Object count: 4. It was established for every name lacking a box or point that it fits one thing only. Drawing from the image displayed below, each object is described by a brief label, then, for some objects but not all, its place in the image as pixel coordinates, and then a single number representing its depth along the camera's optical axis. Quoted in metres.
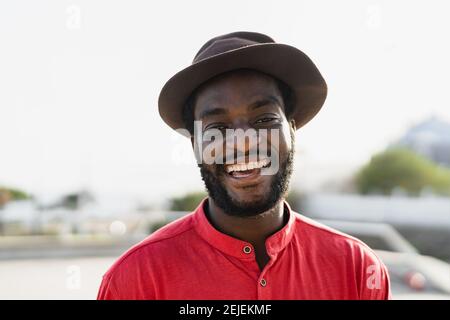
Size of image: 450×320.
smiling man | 1.81
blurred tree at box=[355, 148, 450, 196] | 21.69
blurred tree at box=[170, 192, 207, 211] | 16.44
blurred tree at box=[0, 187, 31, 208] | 18.36
